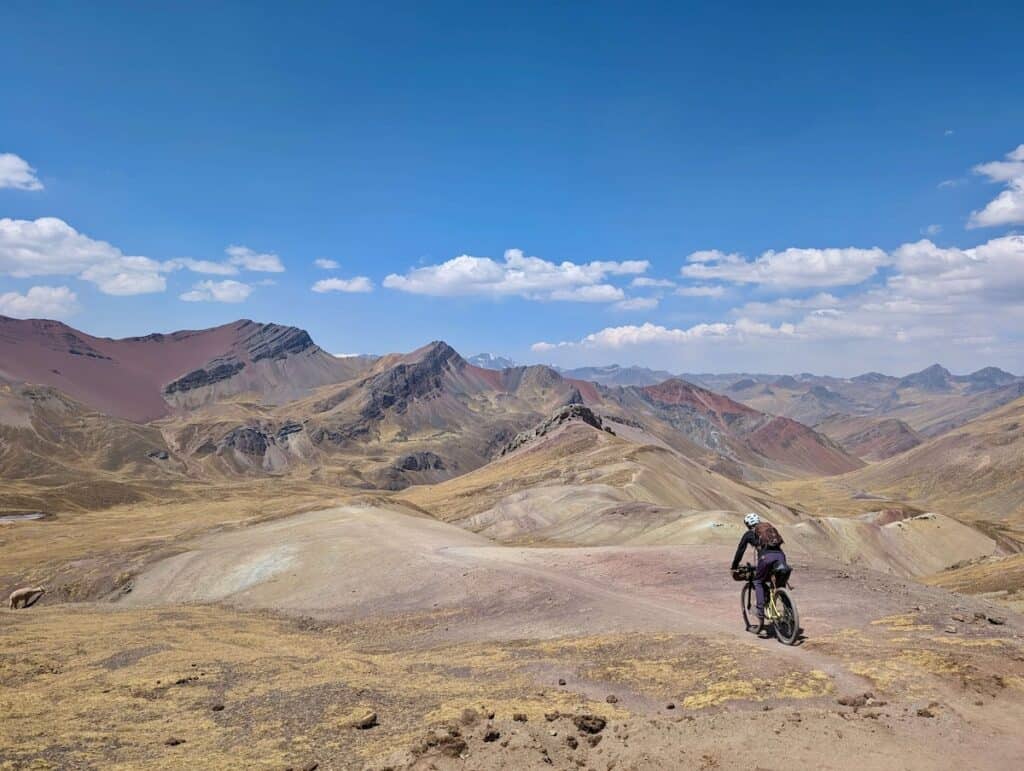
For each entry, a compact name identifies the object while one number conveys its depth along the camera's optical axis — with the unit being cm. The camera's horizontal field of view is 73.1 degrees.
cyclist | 1422
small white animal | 3252
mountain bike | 1374
